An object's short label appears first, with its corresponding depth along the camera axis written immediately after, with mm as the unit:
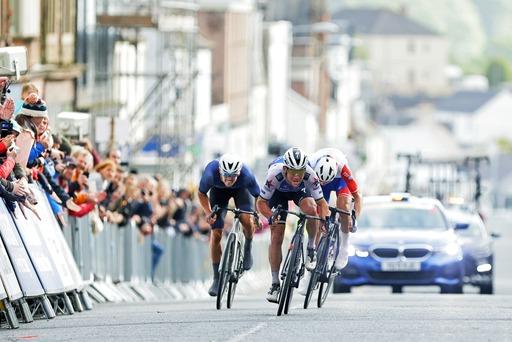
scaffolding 45375
